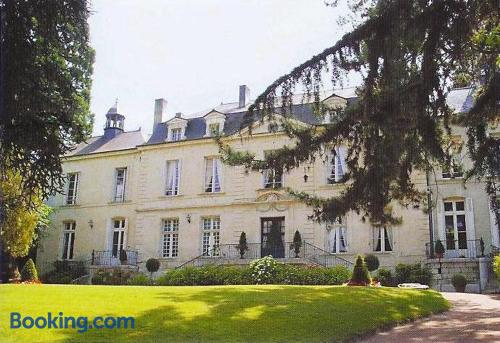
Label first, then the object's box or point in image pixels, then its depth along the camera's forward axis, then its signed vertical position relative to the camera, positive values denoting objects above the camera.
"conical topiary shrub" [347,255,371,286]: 15.24 -0.43
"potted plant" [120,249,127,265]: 25.00 +0.02
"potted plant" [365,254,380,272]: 20.38 +0.00
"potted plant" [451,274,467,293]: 18.44 -0.65
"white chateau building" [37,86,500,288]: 20.77 +2.39
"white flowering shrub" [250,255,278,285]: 18.72 -0.40
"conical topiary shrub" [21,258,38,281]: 21.09 -0.79
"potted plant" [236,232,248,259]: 22.98 +0.64
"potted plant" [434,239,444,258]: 19.64 +0.58
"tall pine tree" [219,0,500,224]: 8.27 +2.96
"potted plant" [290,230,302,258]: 21.94 +0.74
